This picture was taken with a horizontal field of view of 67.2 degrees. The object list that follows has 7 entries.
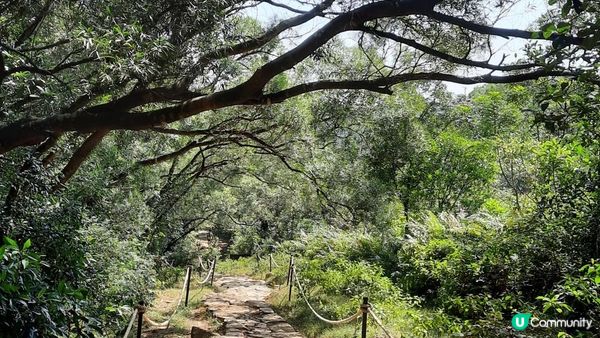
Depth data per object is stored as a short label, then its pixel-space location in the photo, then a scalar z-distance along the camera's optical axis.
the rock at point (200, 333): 7.76
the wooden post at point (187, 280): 10.12
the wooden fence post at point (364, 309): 5.21
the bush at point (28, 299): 2.62
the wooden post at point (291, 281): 10.16
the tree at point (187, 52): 4.16
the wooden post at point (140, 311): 5.14
